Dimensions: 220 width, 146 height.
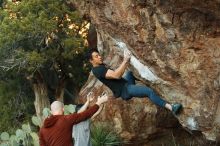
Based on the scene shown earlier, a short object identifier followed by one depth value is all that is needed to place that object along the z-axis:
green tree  18.33
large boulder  9.42
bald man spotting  7.16
